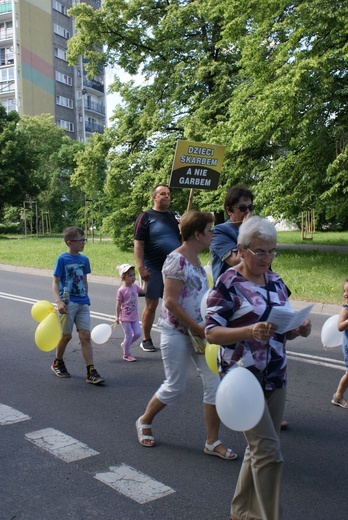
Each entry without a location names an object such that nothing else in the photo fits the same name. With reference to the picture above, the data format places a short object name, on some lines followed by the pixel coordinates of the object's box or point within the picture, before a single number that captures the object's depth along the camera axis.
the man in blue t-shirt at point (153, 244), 7.11
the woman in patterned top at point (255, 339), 2.84
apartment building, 67.88
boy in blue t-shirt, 6.00
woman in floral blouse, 4.04
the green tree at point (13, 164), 46.09
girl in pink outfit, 7.13
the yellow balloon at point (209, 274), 4.56
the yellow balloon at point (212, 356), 3.87
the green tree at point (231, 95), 14.27
